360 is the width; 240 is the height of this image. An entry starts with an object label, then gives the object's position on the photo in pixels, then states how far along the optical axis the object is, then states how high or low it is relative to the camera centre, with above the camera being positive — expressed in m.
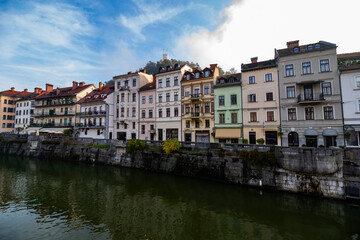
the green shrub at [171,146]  22.67 -1.21
